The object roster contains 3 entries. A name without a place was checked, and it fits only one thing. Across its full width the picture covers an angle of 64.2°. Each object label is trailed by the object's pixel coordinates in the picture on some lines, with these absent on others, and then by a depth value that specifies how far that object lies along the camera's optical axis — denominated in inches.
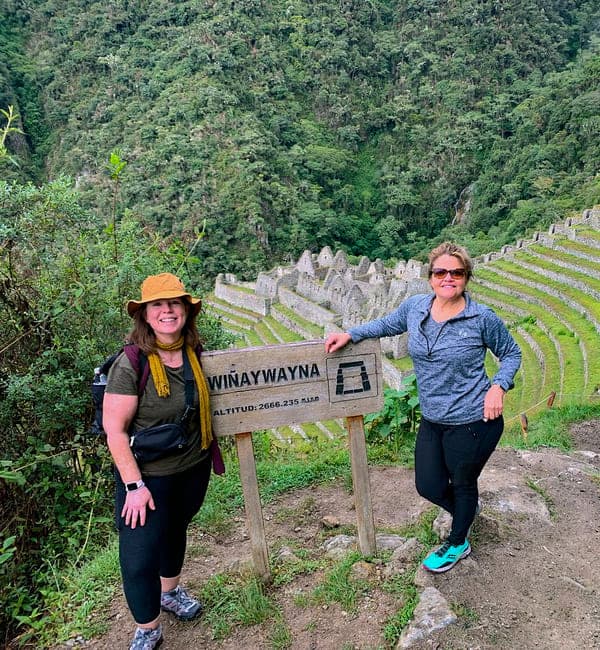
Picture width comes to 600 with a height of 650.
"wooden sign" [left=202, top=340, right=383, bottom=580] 85.9
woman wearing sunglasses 79.8
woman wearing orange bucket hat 70.3
